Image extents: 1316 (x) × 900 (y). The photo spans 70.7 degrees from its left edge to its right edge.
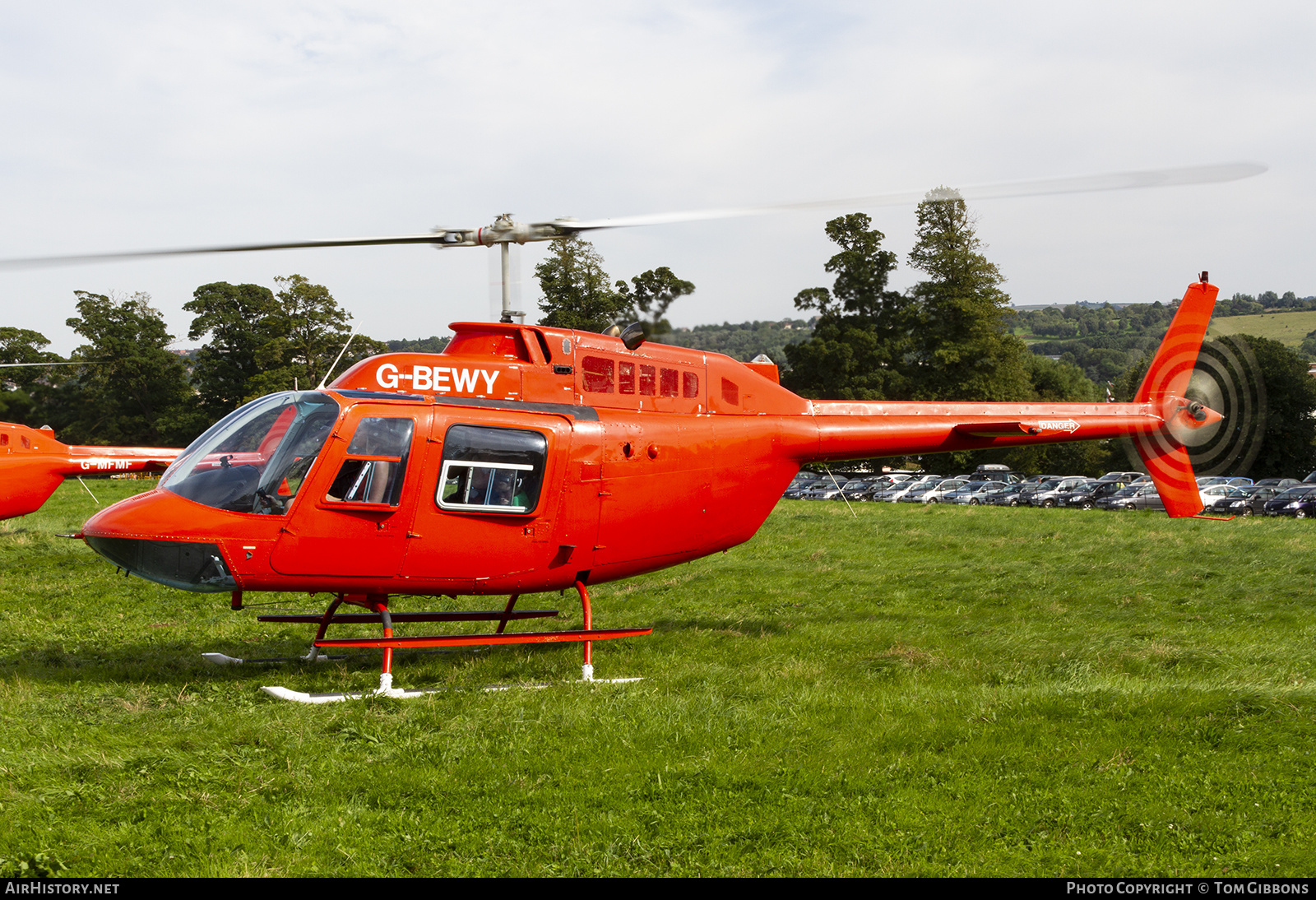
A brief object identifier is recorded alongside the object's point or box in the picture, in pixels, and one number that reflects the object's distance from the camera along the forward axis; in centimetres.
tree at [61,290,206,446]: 6900
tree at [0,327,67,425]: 7331
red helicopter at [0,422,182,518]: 2073
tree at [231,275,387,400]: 5866
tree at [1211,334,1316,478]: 4856
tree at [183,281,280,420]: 6550
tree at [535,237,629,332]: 5216
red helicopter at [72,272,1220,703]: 895
